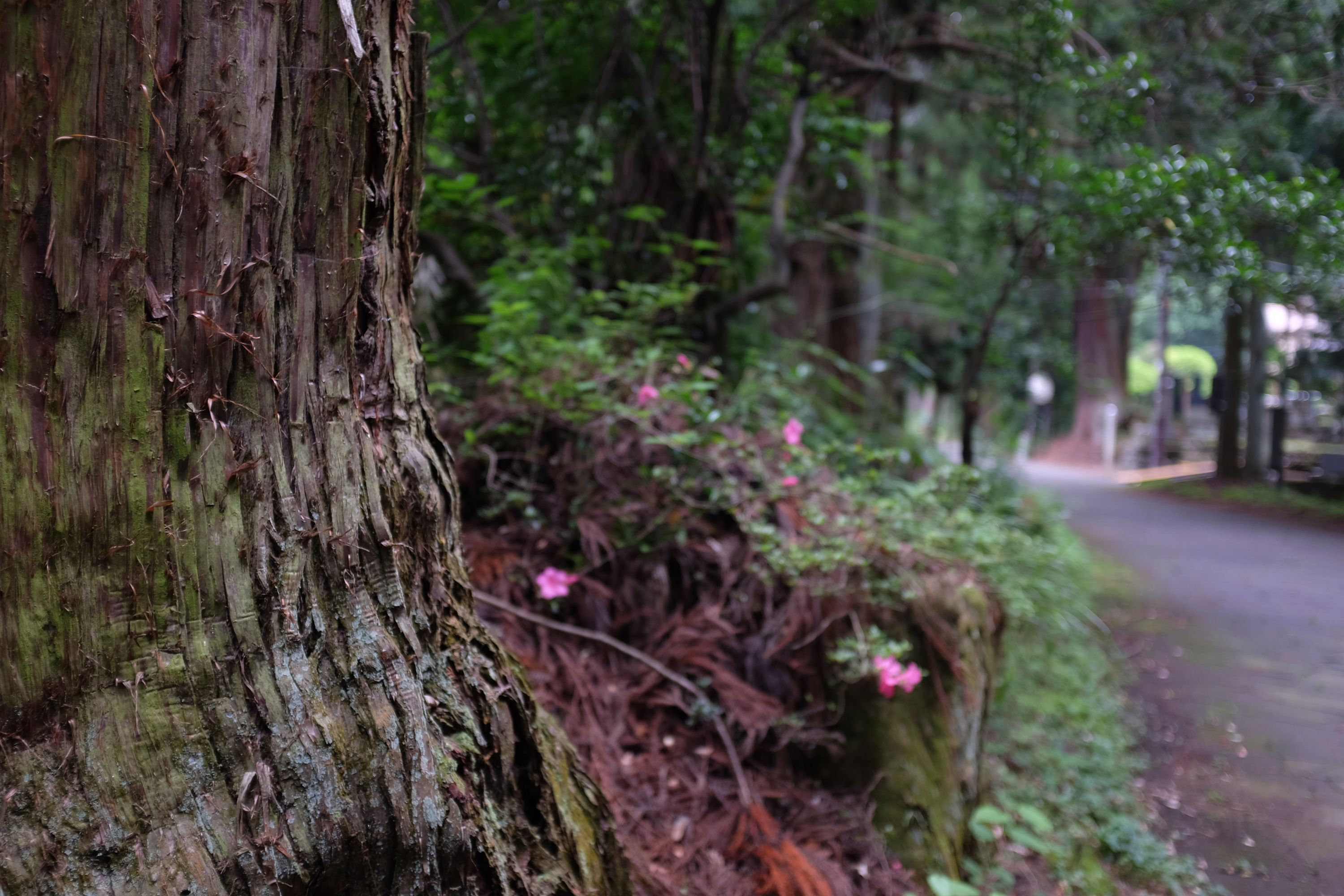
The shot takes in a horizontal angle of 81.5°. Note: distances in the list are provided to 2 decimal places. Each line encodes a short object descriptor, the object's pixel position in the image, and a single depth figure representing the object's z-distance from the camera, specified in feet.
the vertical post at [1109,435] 73.15
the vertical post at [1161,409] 65.41
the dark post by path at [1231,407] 49.80
